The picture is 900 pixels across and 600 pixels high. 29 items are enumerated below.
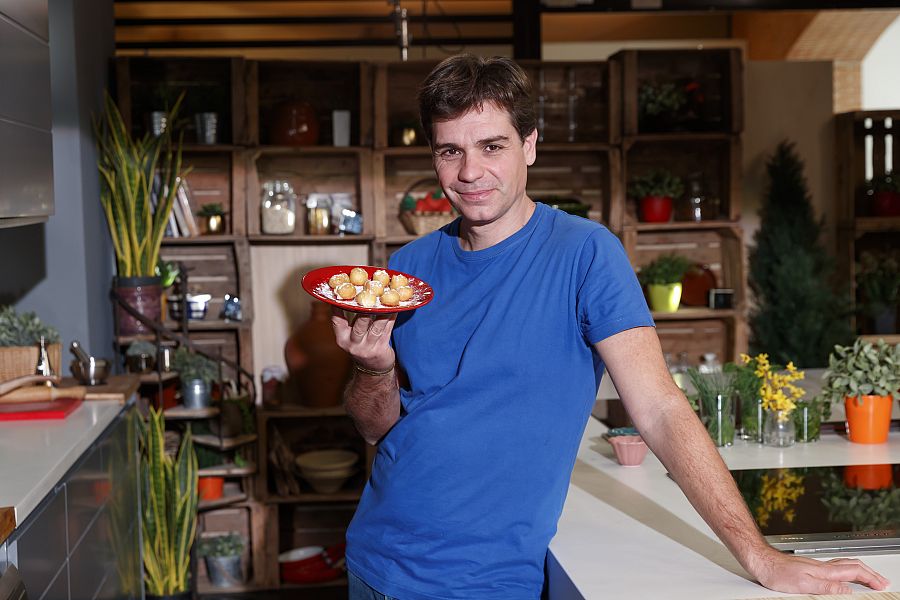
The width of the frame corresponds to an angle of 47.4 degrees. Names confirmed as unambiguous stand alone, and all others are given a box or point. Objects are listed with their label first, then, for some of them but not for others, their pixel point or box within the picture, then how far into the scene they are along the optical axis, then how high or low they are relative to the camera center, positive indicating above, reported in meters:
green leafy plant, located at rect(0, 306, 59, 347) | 3.27 -0.19
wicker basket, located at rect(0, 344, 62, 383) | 3.21 -0.29
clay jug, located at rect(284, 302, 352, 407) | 4.86 -0.45
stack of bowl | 4.80 -0.96
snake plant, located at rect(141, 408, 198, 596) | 3.94 -0.94
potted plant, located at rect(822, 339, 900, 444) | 2.52 -0.32
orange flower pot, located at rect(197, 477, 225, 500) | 4.73 -1.02
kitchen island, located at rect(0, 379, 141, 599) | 2.14 -0.57
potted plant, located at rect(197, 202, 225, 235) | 4.92 +0.24
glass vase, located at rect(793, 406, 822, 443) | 2.57 -0.41
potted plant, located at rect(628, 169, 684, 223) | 5.16 +0.35
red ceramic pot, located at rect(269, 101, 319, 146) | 4.89 +0.68
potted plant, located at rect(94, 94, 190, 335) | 4.43 +0.29
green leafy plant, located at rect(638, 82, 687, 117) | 5.15 +0.82
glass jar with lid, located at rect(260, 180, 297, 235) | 4.89 +0.26
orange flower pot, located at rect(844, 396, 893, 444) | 2.52 -0.39
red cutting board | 2.89 -0.41
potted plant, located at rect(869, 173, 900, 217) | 5.69 +0.36
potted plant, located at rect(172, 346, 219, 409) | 4.61 -0.49
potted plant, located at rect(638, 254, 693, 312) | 5.11 -0.09
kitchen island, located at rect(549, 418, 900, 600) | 1.60 -0.50
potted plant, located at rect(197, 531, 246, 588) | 4.77 -1.35
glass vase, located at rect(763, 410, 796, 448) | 2.53 -0.42
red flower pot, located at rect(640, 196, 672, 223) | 5.16 +0.27
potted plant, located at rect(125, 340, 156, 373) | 4.51 -0.39
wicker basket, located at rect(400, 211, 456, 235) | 4.89 +0.21
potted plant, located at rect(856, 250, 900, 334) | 5.79 -0.17
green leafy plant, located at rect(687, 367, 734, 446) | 2.49 -0.34
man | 1.71 -0.18
